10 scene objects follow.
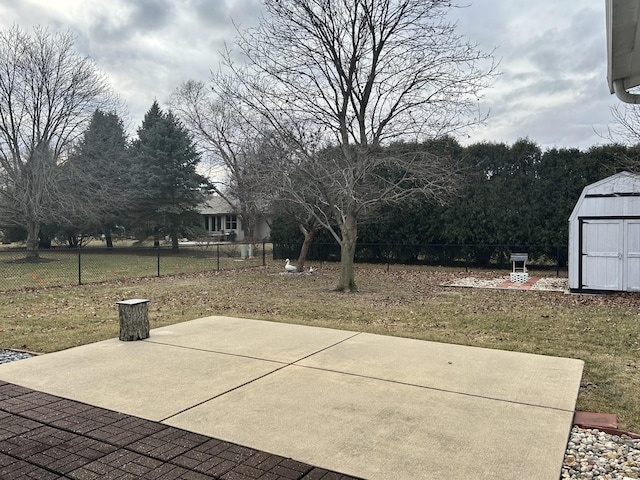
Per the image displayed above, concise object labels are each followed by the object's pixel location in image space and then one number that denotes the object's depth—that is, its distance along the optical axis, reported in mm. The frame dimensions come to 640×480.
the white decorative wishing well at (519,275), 14031
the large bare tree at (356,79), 11031
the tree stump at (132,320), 6137
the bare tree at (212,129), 25367
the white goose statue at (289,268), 16391
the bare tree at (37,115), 20344
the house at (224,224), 38219
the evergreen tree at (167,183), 26953
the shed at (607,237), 11297
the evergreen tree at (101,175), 22719
